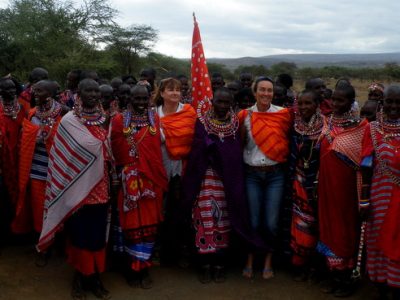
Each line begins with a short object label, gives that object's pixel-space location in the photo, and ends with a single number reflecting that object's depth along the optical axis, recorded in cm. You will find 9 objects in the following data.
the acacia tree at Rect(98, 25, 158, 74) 2553
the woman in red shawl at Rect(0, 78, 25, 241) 466
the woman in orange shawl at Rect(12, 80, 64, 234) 432
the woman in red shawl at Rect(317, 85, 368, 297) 377
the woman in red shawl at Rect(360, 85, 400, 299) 341
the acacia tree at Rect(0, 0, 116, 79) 2070
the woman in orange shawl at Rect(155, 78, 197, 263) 420
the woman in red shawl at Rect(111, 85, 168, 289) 396
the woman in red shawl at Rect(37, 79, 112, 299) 367
